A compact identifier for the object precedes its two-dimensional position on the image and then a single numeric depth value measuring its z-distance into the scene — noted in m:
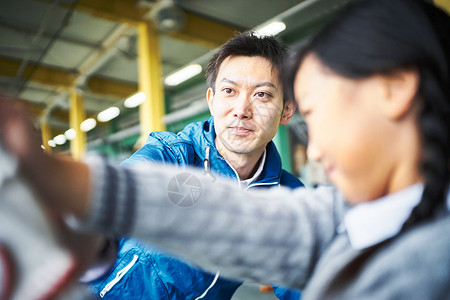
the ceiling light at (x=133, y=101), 6.47
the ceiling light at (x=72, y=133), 6.55
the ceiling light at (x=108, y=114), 7.47
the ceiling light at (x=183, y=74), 5.46
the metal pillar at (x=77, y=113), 6.41
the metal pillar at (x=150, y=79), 3.97
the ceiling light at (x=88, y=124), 7.18
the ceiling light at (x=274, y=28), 3.55
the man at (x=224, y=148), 0.73
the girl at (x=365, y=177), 0.28
